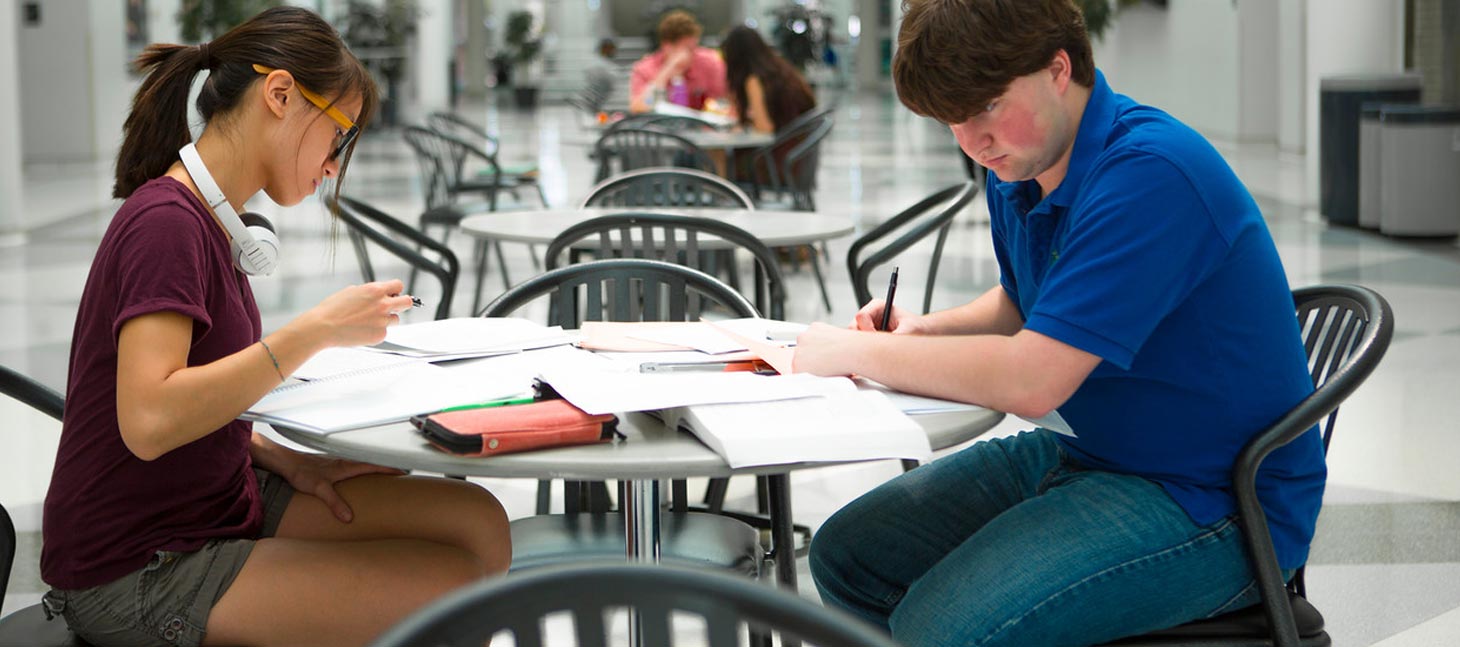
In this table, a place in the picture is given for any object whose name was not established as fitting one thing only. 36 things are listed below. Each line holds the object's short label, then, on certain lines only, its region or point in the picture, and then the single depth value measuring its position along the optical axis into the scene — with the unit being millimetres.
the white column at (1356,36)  8891
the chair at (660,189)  4281
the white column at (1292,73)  12234
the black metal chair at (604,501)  2180
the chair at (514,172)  7102
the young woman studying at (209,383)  1645
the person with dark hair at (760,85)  7379
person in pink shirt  8820
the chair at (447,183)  6352
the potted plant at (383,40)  17719
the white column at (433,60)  23594
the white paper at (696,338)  1945
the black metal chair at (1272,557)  1710
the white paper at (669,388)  1618
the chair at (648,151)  6426
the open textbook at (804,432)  1489
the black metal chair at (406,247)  3512
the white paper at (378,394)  1661
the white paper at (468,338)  2012
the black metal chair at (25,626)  1740
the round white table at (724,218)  3699
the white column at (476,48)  27266
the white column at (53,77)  13125
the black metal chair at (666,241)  3232
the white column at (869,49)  28672
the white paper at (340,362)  1930
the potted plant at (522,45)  25422
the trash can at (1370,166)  8039
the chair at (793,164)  6609
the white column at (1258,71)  14070
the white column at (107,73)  13398
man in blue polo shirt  1674
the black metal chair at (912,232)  3500
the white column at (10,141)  8383
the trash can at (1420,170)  7734
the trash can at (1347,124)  8492
